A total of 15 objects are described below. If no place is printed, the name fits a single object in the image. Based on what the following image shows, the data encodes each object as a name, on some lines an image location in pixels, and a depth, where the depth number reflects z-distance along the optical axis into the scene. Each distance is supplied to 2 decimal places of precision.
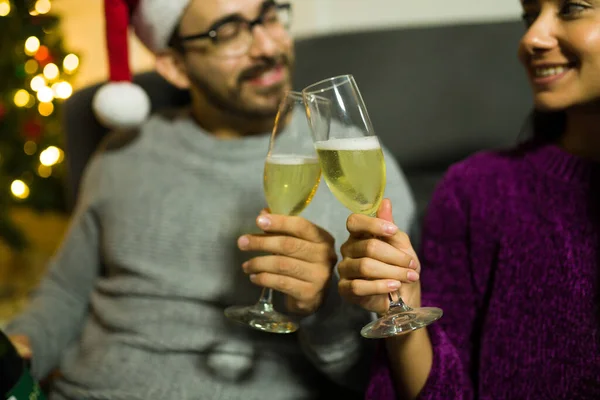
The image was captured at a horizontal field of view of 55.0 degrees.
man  1.26
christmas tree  2.50
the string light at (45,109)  2.67
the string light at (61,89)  2.66
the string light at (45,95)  2.63
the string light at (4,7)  2.42
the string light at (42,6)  2.50
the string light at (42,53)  2.58
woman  0.96
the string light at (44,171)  2.76
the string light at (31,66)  2.60
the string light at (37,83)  2.61
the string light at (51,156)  2.72
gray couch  1.60
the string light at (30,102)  2.65
